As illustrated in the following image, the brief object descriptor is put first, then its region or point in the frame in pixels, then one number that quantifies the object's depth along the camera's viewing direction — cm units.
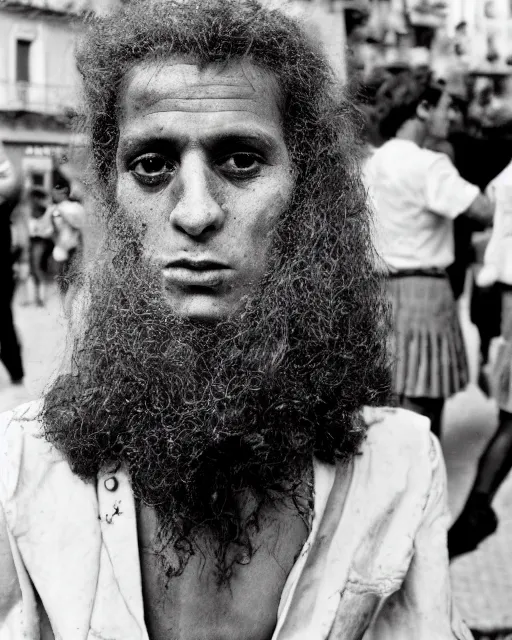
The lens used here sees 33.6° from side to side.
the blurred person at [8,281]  425
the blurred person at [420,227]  378
